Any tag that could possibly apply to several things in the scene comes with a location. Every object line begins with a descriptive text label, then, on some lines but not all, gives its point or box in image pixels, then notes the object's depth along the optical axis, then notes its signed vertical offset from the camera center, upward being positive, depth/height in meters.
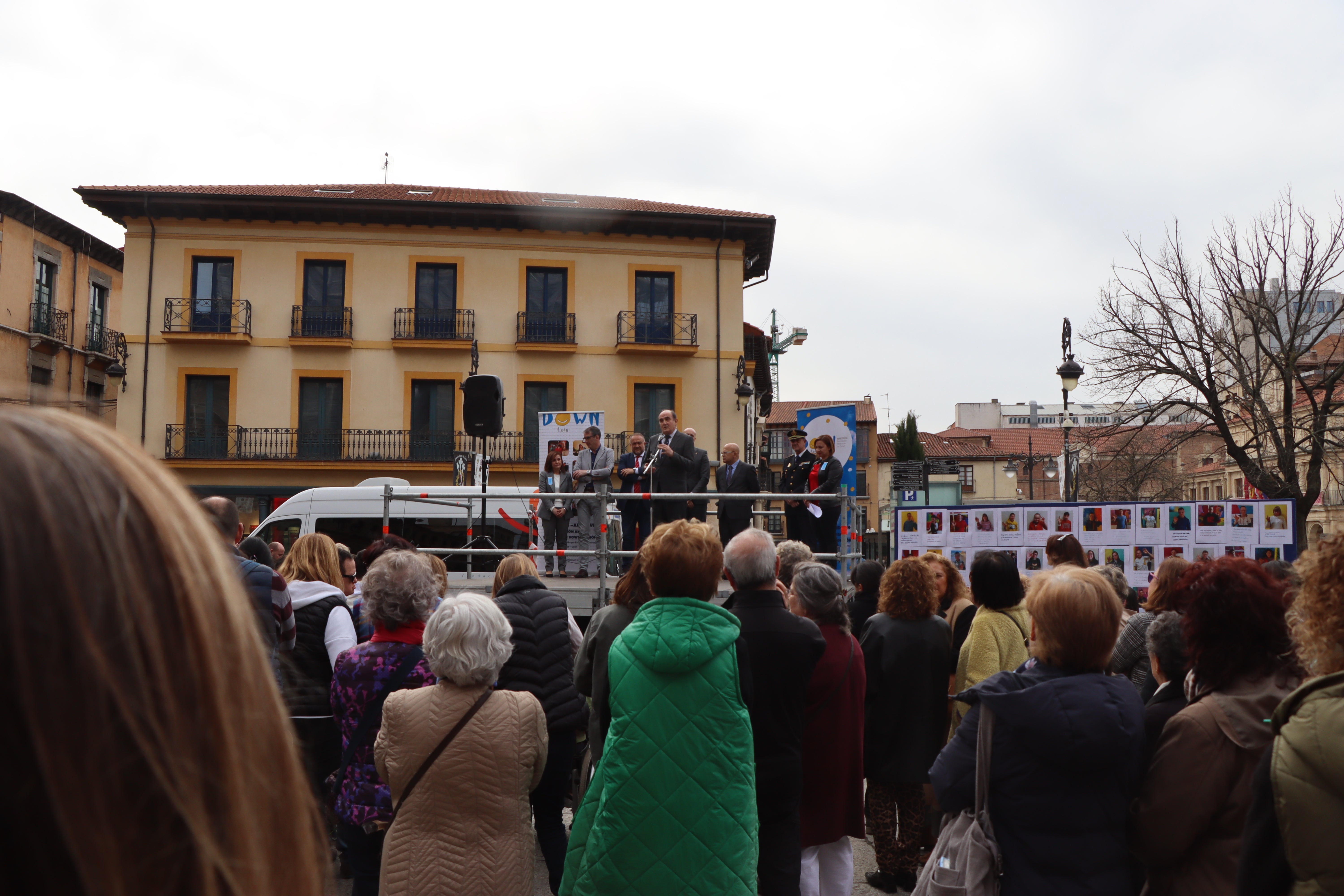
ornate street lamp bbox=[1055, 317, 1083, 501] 17.94 +2.39
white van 15.21 -0.53
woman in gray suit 11.51 -0.29
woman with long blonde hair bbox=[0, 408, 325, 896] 0.62 -0.14
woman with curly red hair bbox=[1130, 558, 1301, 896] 2.93 -0.76
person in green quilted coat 3.57 -1.10
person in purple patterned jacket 4.08 -0.85
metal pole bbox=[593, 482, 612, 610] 7.83 -0.53
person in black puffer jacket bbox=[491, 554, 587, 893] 5.14 -1.05
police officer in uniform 9.62 +0.05
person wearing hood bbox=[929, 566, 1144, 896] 3.07 -0.89
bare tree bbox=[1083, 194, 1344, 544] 23.41 +3.50
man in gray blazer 11.02 +0.19
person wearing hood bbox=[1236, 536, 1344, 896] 2.06 -0.65
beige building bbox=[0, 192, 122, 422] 31.80 +6.75
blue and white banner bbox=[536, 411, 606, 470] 16.77 +1.08
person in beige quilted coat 3.63 -1.13
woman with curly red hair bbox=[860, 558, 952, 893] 5.92 -1.34
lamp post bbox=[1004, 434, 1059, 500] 29.66 +1.75
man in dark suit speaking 10.95 +0.30
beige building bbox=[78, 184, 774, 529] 28.27 +5.01
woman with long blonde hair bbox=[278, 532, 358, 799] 5.07 -0.98
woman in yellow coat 5.61 -0.81
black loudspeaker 9.80 +0.88
